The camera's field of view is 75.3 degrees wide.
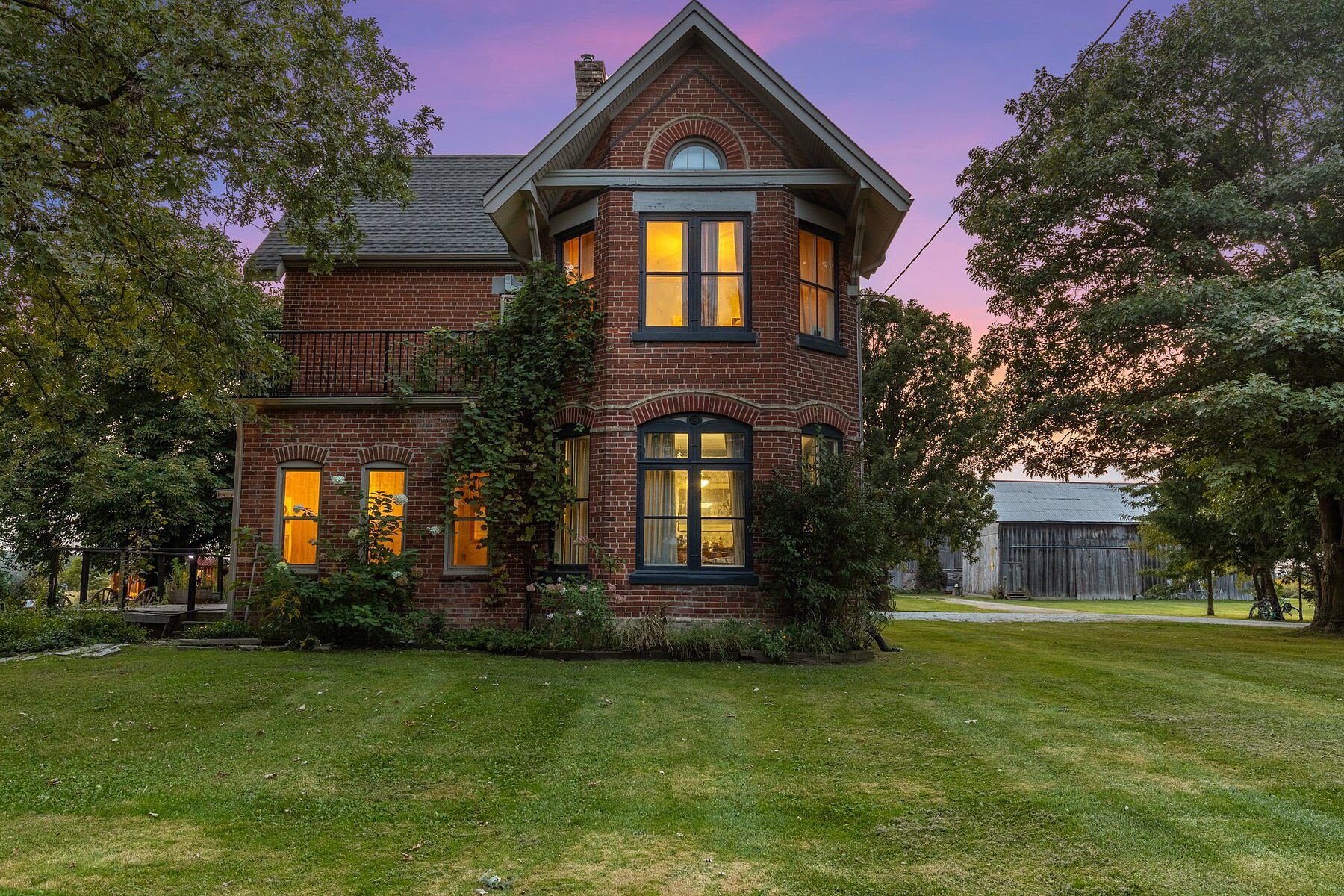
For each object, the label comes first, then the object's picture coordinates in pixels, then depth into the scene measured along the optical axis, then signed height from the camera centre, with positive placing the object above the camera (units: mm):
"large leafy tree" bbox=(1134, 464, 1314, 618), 20234 +30
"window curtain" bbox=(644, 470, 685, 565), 12484 +99
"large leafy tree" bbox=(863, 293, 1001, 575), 22078 +2895
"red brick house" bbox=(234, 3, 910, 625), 12578 +2669
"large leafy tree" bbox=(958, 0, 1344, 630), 14375 +5443
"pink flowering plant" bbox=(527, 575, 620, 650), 11852 -1289
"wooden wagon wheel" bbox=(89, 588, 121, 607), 14982 -1451
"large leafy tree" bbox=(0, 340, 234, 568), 19812 +984
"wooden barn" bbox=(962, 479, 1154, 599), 39188 -1103
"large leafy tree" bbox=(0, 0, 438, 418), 8477 +4147
